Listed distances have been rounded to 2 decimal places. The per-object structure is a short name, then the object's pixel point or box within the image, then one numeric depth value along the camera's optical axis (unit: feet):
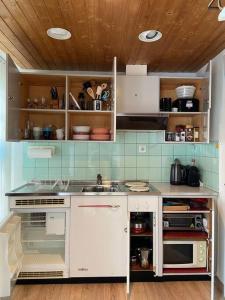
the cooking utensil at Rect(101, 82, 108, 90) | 8.48
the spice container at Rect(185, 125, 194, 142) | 8.49
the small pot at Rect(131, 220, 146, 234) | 7.67
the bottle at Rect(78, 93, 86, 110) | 8.36
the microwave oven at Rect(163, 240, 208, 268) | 7.55
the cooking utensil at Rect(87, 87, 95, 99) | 8.50
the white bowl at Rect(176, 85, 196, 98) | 8.18
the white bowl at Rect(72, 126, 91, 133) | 8.26
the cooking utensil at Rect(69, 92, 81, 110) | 8.14
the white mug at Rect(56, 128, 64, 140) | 8.37
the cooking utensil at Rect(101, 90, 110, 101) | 8.48
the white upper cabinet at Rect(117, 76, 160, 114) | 8.21
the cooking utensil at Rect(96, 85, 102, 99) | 8.31
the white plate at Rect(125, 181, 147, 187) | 8.62
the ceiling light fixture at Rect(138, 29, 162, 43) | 6.26
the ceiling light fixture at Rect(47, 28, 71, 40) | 6.19
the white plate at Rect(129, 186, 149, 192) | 7.63
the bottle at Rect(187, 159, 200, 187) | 8.57
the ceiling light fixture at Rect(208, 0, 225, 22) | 3.82
